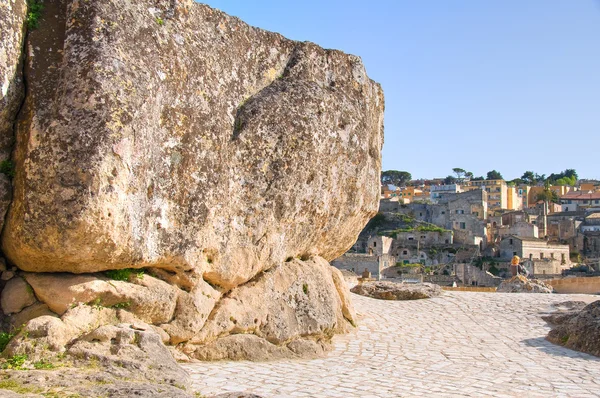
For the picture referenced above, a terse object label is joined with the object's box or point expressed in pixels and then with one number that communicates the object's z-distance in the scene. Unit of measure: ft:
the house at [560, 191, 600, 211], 381.01
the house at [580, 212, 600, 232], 311.06
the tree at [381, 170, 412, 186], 519.19
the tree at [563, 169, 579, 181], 558.56
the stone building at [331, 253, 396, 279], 211.41
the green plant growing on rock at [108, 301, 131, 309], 28.43
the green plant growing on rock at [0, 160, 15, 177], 27.22
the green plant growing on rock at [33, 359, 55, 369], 23.34
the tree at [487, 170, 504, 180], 541.75
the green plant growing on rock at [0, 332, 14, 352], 25.75
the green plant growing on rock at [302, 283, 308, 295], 37.17
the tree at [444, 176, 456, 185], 533.55
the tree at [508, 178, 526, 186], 508.78
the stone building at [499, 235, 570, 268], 260.21
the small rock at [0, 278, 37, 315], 27.43
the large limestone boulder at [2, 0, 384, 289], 26.37
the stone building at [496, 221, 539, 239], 296.67
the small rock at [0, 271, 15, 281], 27.99
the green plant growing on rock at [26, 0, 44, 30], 27.94
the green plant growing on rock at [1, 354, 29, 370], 23.27
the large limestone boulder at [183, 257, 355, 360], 32.14
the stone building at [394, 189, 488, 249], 308.40
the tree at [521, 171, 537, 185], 559.22
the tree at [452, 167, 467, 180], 565.53
